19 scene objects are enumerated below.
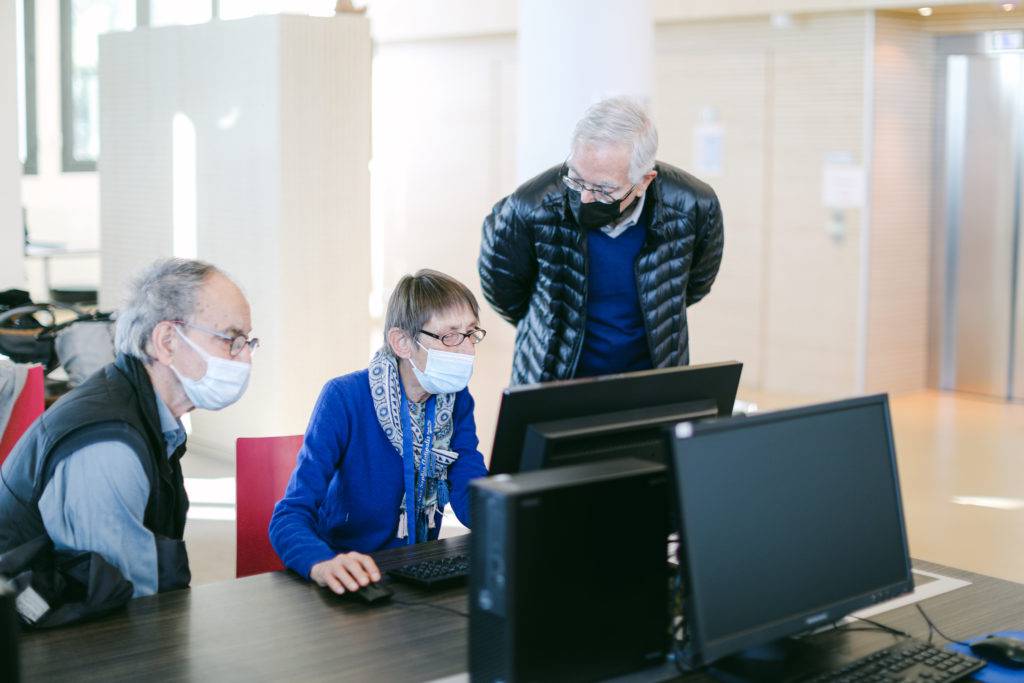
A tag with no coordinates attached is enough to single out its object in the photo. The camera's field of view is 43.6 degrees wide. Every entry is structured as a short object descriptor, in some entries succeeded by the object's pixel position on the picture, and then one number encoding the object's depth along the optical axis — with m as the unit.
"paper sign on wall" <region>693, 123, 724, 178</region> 8.36
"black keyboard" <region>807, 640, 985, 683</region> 1.98
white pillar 5.12
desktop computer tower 1.75
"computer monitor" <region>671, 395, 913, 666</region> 1.80
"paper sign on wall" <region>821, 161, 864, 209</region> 7.72
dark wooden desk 1.98
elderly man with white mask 2.24
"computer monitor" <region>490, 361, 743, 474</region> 2.06
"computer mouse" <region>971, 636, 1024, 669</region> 2.02
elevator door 7.71
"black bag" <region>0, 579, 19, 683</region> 1.38
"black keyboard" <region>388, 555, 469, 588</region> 2.38
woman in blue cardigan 2.70
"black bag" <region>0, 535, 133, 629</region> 2.09
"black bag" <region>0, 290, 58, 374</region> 4.95
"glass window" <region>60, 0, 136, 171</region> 11.50
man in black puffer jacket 3.30
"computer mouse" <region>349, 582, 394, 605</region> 2.29
